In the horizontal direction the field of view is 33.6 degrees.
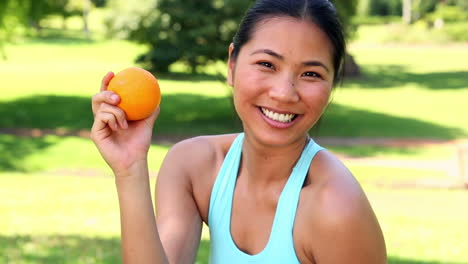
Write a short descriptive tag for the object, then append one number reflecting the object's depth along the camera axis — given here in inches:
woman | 87.2
